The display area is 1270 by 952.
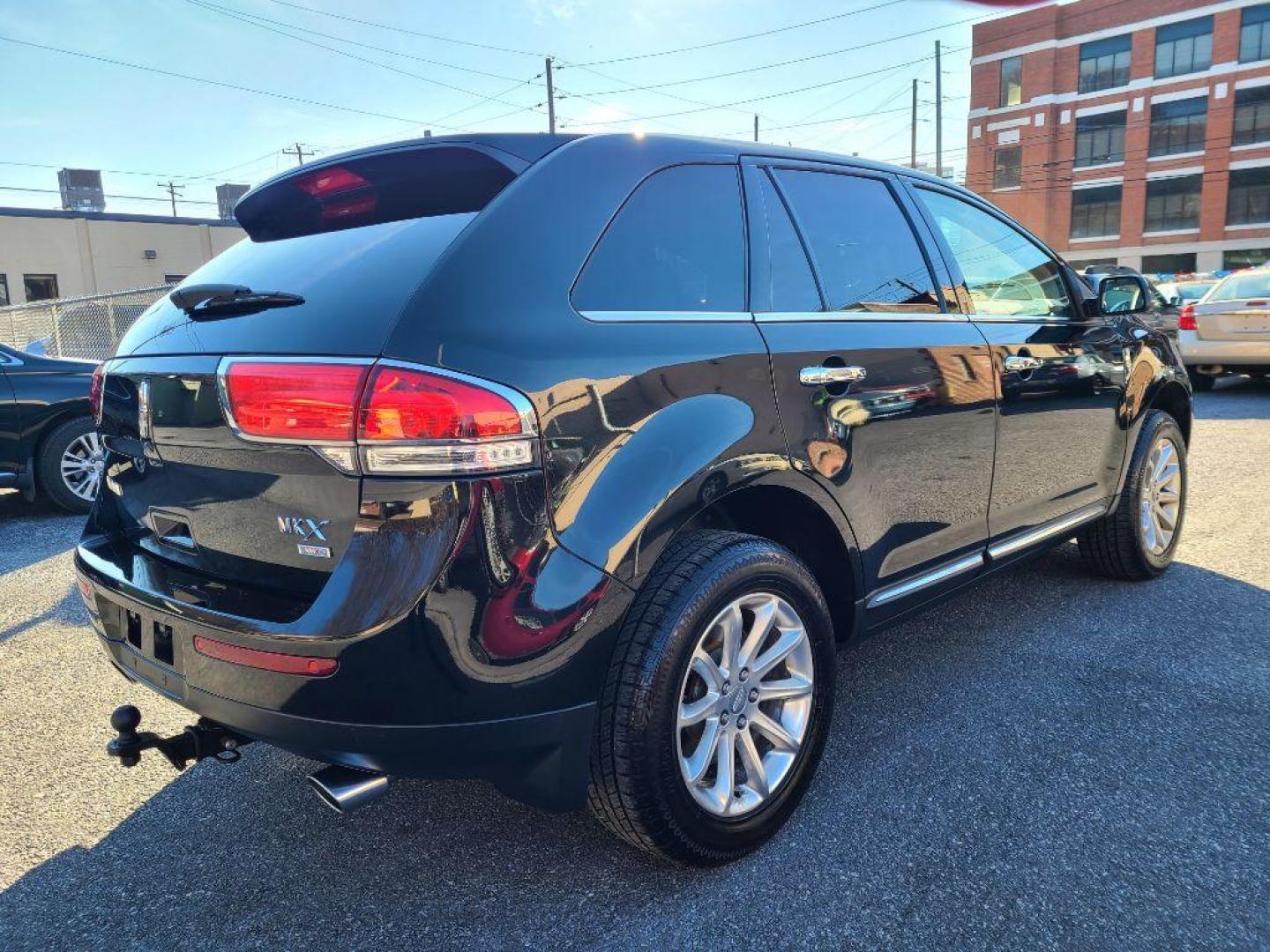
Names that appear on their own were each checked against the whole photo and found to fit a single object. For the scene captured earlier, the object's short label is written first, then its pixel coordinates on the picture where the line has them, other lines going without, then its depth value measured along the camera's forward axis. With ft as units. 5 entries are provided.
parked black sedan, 21.16
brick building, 149.89
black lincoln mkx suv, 5.82
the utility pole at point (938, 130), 138.62
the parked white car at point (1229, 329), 36.65
